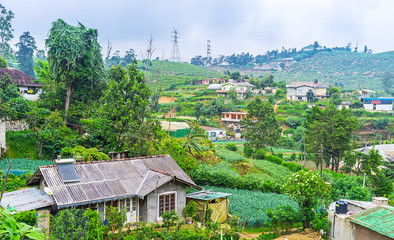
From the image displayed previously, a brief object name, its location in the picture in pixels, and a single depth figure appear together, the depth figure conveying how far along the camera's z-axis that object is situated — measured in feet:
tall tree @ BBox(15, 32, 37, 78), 234.17
